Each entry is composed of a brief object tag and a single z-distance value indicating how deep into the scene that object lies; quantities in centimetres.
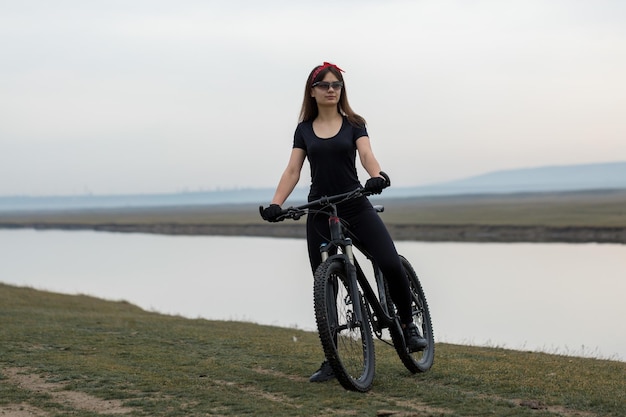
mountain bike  658
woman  706
